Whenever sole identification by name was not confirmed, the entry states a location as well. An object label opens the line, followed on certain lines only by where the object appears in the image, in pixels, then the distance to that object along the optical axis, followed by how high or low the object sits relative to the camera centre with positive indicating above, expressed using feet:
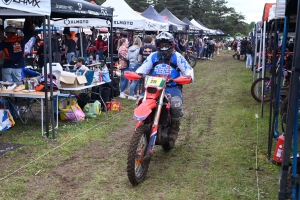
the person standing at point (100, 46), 60.23 -0.89
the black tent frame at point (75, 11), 20.17 +1.93
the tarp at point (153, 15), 59.11 +4.26
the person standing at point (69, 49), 52.16 -1.22
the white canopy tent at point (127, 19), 44.11 +2.63
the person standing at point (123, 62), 34.42 -1.89
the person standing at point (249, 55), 65.14 -1.83
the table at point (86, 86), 23.65 -3.08
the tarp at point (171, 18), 74.23 +5.25
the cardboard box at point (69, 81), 23.47 -2.58
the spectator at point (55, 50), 48.32 -1.39
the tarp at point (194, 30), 88.52 +3.17
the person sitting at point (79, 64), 28.57 -1.84
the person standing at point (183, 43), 69.87 -0.17
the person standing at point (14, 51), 24.25 -0.79
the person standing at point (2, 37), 24.64 +0.10
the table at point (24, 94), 20.53 -3.03
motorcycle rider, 15.99 -1.03
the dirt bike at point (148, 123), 13.40 -3.15
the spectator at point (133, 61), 33.22 -1.68
